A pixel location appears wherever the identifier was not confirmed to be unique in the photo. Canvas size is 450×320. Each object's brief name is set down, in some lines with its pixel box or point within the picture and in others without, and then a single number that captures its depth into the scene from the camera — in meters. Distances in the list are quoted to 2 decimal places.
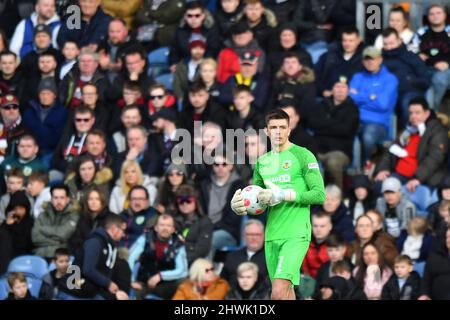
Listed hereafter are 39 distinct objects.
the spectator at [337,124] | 18.33
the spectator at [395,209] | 17.47
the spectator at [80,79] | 19.50
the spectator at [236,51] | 19.00
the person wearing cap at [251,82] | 18.59
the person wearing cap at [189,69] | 19.28
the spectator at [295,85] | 18.45
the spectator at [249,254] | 16.78
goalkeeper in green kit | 12.79
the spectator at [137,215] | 17.59
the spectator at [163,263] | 17.09
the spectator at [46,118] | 19.28
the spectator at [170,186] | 17.81
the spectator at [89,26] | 20.06
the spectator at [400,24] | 18.98
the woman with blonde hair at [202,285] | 16.67
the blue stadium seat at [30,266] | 17.42
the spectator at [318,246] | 17.03
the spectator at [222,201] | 17.55
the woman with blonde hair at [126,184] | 18.09
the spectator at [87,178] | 18.23
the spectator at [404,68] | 18.62
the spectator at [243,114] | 18.28
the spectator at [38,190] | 18.25
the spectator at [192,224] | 17.28
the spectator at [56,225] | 17.78
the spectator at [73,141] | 18.81
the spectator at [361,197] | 17.75
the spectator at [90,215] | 17.66
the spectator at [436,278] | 16.42
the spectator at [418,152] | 17.84
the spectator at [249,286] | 16.42
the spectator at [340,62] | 18.81
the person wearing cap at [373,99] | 18.50
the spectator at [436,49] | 18.64
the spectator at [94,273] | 16.98
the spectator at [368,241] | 16.94
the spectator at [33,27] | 20.34
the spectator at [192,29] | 19.64
